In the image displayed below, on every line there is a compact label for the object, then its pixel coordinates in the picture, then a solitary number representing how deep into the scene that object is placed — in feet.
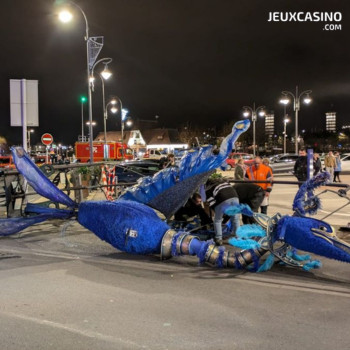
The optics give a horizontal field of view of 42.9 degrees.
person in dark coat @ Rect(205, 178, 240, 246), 25.18
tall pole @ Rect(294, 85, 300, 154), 109.81
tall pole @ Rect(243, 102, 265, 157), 132.78
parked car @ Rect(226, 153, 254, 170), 110.40
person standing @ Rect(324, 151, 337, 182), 65.92
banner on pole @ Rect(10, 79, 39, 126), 37.76
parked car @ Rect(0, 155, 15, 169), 129.98
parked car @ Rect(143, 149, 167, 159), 154.30
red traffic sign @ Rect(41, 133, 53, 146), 80.33
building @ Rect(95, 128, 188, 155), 271.47
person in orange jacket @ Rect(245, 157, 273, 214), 34.58
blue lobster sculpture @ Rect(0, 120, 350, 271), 19.01
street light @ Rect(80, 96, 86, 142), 99.64
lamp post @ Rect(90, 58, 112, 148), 72.74
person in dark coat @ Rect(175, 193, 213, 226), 28.12
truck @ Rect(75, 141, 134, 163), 119.63
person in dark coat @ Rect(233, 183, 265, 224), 29.30
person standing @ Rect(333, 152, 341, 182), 67.30
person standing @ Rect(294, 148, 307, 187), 40.61
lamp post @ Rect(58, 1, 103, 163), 57.02
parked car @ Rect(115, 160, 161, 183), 61.03
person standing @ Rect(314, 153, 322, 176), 46.78
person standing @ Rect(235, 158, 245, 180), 37.68
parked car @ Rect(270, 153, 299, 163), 103.26
